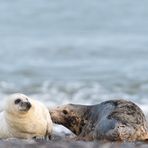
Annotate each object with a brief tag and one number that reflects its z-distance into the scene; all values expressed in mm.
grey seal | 16828
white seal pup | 17437
